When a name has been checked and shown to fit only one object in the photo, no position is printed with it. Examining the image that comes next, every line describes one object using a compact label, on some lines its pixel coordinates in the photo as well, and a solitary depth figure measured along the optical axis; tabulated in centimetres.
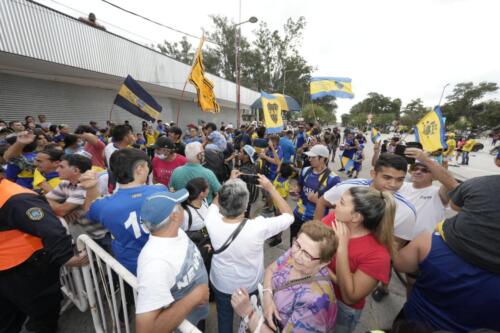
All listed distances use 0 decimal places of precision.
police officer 156
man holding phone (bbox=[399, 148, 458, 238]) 250
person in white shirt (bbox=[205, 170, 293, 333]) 168
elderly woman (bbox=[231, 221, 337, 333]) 127
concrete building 611
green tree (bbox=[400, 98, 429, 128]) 6331
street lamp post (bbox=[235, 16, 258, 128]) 1120
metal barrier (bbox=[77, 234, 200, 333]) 150
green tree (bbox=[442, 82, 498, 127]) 5366
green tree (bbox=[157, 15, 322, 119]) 3656
